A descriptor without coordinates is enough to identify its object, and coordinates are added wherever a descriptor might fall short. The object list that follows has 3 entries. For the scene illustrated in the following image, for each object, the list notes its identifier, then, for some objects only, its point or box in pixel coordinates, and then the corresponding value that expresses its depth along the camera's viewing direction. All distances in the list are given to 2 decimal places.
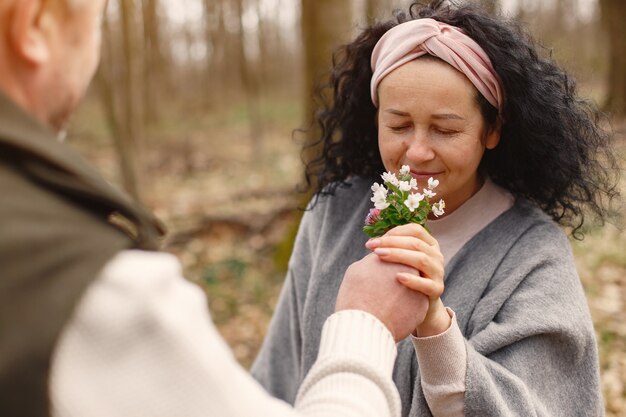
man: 0.86
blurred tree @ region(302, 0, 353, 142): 5.06
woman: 1.72
